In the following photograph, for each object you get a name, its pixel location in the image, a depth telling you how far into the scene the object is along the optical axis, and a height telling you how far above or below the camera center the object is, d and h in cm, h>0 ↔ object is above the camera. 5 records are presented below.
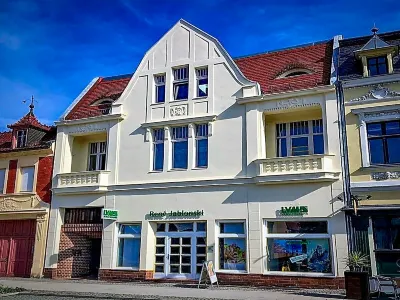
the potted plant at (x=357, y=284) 1256 -81
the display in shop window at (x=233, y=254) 1759 +5
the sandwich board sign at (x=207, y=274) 1625 -71
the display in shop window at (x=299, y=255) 1634 +3
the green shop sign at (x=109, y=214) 1941 +177
